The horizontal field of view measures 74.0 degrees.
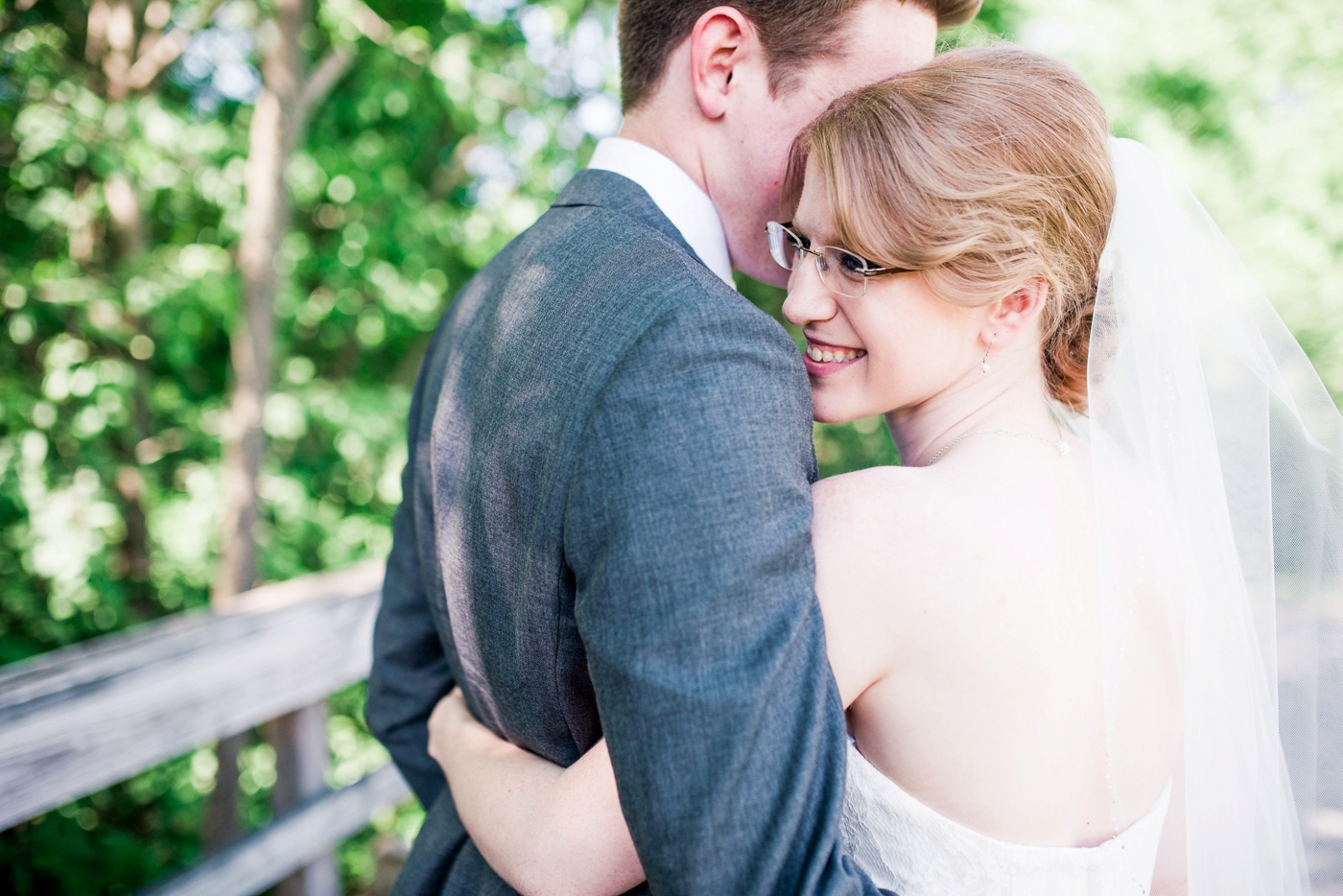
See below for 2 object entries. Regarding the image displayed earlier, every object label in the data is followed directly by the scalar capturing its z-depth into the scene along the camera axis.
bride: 1.15
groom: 0.93
